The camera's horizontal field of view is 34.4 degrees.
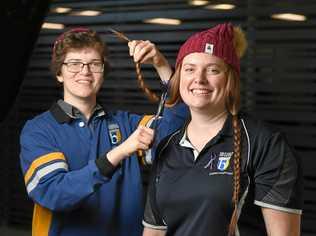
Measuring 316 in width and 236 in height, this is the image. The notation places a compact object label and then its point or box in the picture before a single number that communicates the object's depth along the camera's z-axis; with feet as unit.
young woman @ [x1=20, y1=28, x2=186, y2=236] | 7.26
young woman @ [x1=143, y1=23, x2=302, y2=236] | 6.02
